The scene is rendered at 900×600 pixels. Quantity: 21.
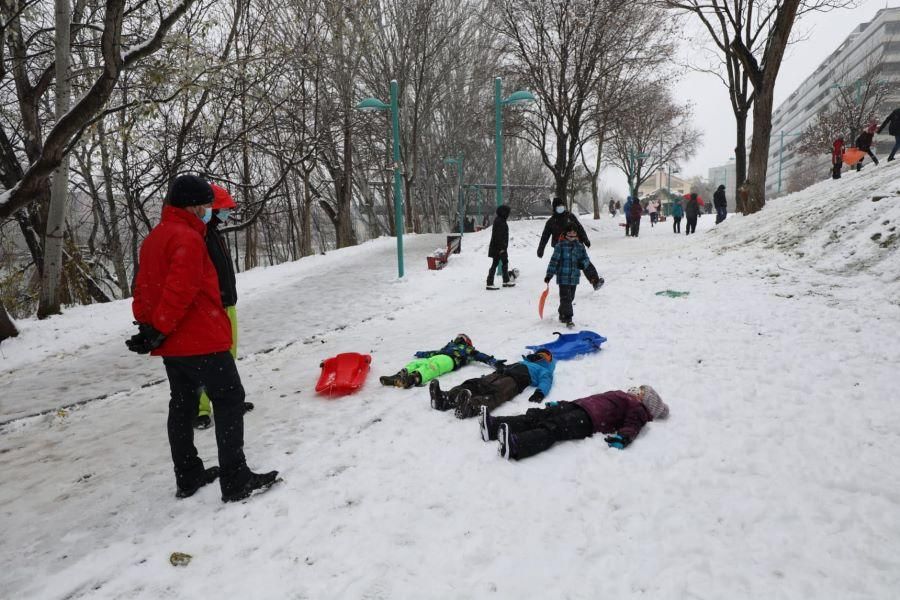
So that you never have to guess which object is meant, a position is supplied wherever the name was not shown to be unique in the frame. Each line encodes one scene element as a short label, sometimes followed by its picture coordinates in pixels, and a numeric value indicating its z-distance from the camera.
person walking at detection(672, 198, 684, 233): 21.22
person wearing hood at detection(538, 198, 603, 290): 7.30
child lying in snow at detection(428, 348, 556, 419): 4.27
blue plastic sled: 5.58
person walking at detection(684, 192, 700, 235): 19.33
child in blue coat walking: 7.16
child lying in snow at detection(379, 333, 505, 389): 5.15
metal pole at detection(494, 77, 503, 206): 12.88
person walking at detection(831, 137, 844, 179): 13.16
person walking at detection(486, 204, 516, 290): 10.14
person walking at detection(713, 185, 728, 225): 18.64
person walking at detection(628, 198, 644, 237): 21.61
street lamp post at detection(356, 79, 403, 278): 11.41
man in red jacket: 2.83
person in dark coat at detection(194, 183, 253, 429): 3.73
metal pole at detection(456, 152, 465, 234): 28.20
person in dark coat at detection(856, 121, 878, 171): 12.04
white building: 61.75
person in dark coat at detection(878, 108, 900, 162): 11.56
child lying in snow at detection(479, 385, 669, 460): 3.48
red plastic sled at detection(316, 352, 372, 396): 5.13
